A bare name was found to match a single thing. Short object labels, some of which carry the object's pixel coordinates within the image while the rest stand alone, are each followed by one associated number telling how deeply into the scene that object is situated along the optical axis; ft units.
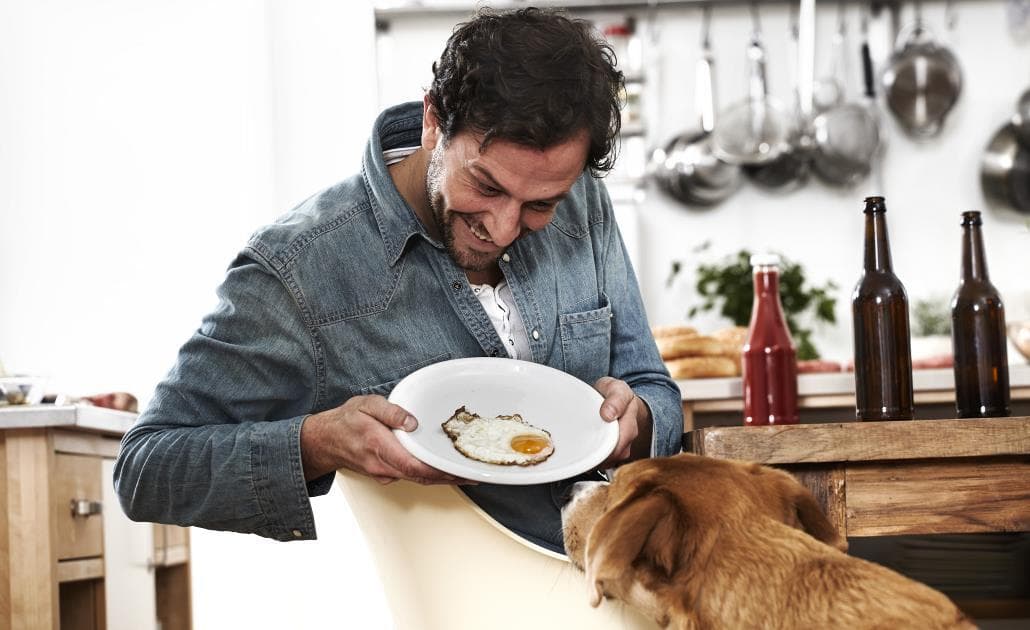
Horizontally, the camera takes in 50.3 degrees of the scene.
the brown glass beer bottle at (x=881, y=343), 5.70
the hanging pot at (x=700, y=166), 15.87
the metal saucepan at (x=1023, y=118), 15.67
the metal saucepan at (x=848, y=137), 15.76
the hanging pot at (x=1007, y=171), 15.74
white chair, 4.82
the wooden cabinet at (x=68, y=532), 7.27
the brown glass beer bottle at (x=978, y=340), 5.87
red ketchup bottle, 7.17
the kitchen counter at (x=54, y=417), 7.31
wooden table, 4.99
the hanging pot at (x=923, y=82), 15.89
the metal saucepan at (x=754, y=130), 15.25
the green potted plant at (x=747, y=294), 14.71
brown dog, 4.05
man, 5.10
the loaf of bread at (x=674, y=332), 10.53
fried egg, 5.01
